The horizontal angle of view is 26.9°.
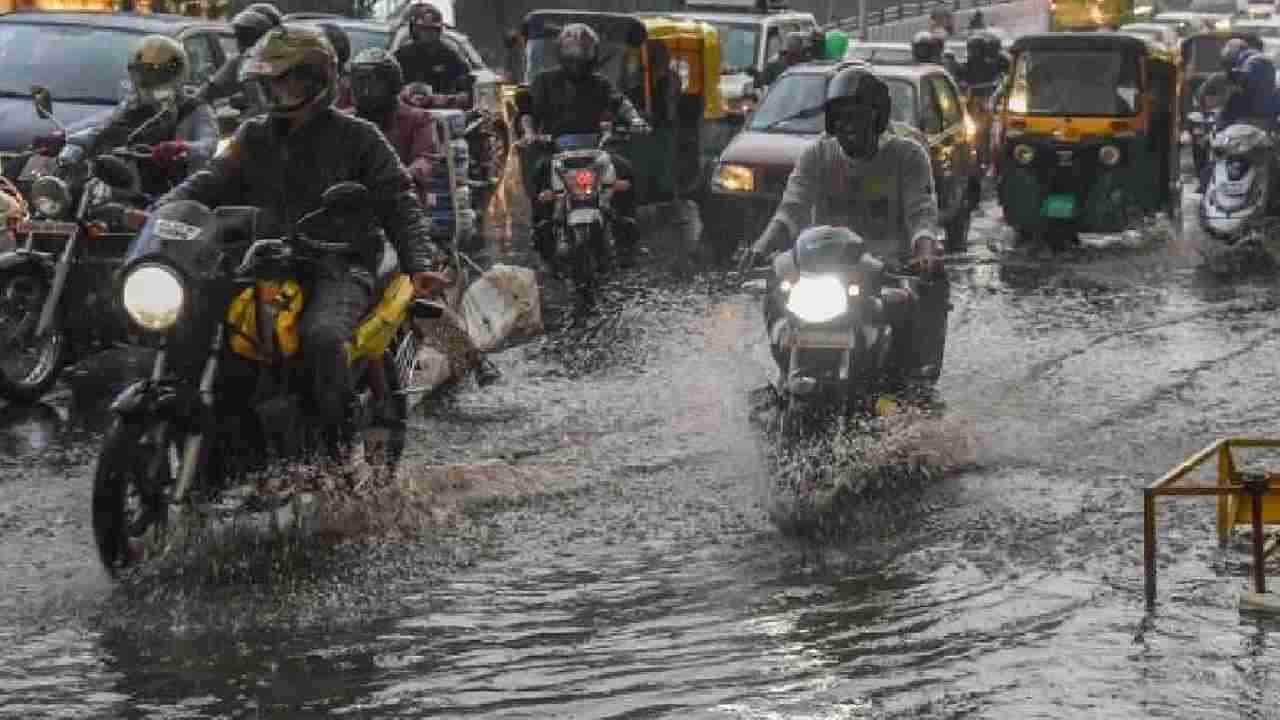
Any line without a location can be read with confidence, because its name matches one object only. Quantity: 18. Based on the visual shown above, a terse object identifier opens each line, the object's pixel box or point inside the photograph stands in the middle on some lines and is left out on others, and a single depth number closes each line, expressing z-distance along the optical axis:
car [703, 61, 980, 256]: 20.56
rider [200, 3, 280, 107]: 16.83
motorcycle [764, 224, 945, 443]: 10.35
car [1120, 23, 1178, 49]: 42.55
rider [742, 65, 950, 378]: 11.48
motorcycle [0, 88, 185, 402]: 13.03
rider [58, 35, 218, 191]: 13.84
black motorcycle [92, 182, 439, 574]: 8.72
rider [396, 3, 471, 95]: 20.17
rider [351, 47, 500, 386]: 13.91
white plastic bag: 14.83
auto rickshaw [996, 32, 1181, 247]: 22.72
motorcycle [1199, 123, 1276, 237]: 21.58
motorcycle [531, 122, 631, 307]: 17.88
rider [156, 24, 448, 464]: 9.62
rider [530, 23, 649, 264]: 19.45
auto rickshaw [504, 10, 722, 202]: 24.50
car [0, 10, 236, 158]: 17.25
